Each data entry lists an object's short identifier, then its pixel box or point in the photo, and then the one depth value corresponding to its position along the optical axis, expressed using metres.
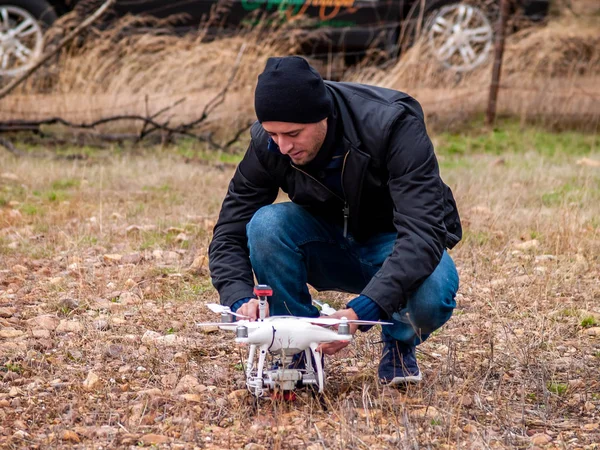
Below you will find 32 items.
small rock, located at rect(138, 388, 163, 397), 6.21
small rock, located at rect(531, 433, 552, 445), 5.43
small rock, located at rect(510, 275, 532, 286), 8.97
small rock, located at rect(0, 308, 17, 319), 7.96
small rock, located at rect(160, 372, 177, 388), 6.47
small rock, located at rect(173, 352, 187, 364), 6.98
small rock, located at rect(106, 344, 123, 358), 7.06
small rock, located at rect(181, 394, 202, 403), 6.12
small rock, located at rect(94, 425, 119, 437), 5.54
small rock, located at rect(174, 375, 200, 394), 6.34
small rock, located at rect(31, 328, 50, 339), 7.36
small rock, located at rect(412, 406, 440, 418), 5.73
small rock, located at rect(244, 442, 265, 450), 5.35
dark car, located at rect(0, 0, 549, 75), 19.03
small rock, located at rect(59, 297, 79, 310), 8.20
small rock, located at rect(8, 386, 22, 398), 6.14
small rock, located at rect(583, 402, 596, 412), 6.02
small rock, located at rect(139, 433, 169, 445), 5.46
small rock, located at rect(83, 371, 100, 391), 6.32
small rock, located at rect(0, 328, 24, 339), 7.37
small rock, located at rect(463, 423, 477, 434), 5.58
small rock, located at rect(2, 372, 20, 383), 6.46
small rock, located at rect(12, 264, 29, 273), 9.41
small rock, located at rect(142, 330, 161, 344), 7.42
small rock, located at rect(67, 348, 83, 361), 6.96
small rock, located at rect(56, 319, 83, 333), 7.58
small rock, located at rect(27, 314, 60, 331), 7.61
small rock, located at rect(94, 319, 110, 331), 7.64
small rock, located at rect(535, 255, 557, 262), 9.93
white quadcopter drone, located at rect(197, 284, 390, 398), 5.40
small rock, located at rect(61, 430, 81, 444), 5.44
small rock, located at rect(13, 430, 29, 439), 5.44
